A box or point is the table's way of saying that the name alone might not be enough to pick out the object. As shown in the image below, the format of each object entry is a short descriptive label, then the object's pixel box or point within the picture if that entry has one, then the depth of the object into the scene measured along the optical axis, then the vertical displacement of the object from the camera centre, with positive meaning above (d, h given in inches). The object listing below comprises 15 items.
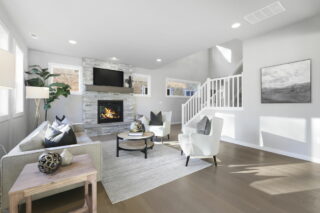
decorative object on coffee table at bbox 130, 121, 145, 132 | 130.0 -19.4
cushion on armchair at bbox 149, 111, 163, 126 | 177.7 -16.3
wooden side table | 42.3 -24.8
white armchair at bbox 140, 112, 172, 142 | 162.8 -24.1
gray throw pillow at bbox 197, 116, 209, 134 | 112.8 -15.8
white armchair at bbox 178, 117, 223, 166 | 102.5 -26.9
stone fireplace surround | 202.2 +5.5
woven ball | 50.6 -20.6
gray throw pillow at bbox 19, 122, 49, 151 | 66.6 -18.0
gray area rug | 77.6 -44.3
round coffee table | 117.8 -34.4
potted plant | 147.5 +22.4
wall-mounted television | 210.8 +45.3
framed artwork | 114.2 +20.8
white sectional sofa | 57.8 -23.6
